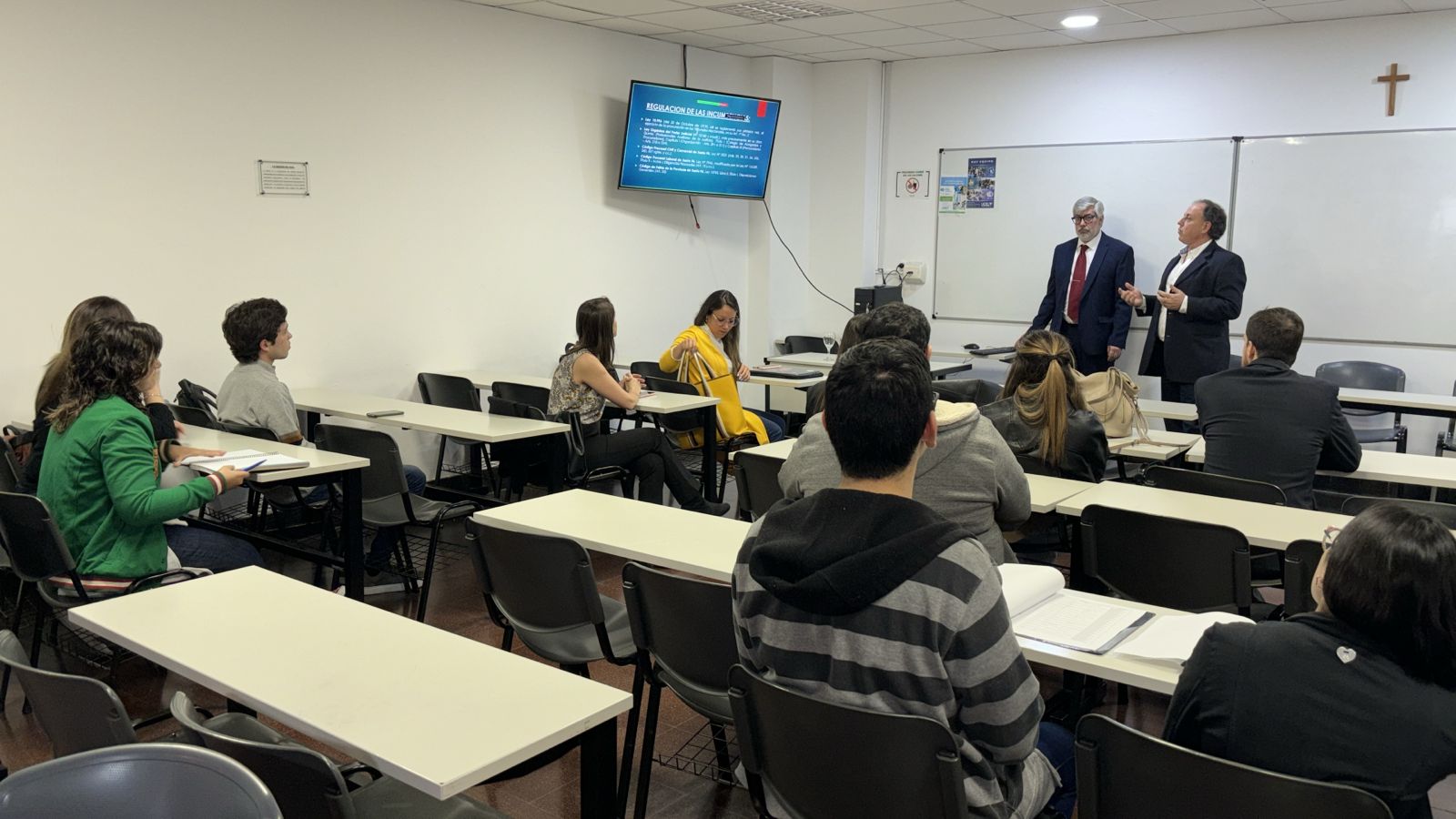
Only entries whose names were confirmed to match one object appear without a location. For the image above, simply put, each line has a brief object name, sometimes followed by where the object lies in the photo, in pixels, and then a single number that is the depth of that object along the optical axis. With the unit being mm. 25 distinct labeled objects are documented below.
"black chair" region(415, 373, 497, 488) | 5793
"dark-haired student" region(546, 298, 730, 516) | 4867
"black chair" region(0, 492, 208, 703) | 2918
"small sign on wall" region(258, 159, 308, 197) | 5406
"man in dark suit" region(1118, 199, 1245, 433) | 6059
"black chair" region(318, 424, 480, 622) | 4121
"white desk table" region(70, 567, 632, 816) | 1639
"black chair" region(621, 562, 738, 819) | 2248
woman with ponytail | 3461
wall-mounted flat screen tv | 7133
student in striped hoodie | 1528
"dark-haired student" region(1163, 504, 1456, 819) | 1462
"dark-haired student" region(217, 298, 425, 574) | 4352
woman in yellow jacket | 5797
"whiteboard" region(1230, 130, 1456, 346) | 6348
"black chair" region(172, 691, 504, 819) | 1546
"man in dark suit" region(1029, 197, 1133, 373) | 7141
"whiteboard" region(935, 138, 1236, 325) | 7109
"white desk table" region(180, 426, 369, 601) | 3602
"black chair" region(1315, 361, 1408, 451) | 6188
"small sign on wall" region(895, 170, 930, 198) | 8242
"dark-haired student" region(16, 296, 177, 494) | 3260
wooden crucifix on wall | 6317
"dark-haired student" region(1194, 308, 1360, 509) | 3527
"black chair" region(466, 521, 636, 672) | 2572
